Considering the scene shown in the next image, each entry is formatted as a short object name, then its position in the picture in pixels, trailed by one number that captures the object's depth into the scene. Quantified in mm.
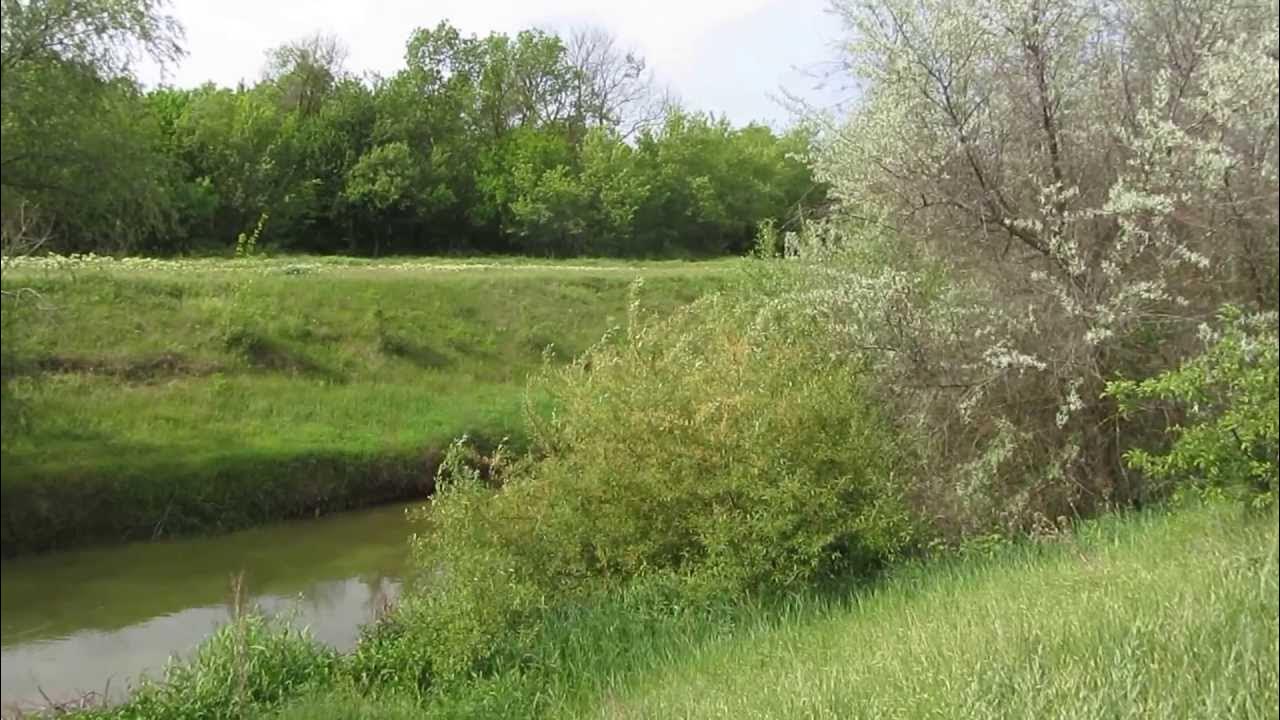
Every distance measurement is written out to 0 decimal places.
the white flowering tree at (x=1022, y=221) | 7973
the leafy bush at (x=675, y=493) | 10055
